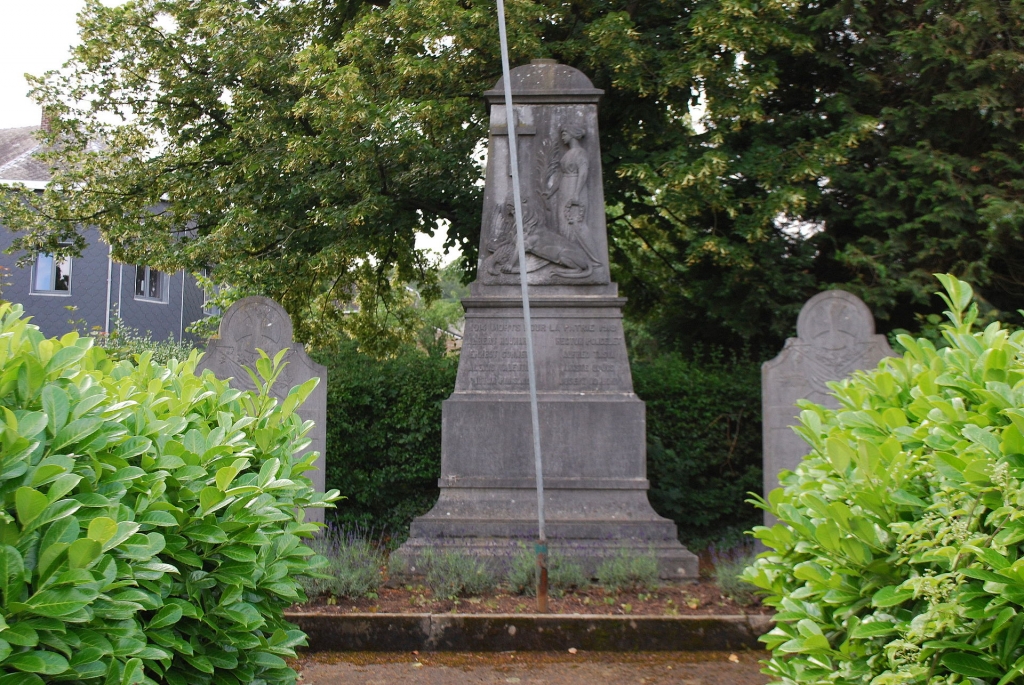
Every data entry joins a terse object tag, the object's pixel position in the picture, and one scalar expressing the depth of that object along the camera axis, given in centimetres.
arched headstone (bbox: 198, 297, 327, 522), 850
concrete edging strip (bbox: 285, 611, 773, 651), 554
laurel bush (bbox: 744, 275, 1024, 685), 202
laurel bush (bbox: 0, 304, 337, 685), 186
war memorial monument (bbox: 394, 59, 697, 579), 723
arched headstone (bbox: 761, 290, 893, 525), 824
